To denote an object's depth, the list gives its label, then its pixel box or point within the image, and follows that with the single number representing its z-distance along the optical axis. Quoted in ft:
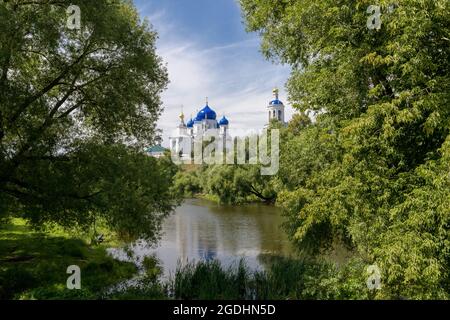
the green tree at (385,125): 27.45
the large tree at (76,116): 38.65
